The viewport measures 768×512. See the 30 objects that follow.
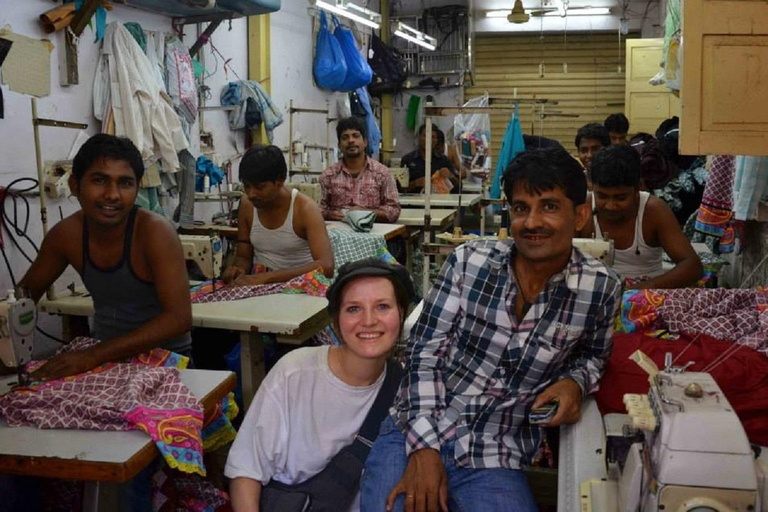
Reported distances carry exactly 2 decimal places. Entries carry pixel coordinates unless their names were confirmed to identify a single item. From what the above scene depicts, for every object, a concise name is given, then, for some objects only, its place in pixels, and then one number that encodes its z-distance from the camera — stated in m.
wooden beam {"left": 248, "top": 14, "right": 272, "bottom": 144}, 6.40
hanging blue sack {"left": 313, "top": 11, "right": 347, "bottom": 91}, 7.82
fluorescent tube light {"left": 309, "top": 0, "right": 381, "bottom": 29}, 6.19
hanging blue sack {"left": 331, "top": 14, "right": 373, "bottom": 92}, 8.02
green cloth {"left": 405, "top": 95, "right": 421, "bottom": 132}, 10.04
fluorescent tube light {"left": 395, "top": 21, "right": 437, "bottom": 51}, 8.39
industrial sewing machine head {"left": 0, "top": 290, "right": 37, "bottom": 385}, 1.94
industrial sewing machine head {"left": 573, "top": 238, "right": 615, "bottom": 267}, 2.61
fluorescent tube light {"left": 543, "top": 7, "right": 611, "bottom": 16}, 9.52
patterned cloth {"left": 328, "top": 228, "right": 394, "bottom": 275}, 4.02
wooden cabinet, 1.79
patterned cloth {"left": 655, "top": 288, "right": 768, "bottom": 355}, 1.99
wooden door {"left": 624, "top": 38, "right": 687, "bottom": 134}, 7.26
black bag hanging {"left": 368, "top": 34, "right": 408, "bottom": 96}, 9.48
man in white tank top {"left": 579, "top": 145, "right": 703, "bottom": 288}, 2.89
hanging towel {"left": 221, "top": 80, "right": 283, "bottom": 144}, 5.82
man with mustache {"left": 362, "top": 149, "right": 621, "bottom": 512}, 1.73
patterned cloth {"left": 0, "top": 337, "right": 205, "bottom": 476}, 1.72
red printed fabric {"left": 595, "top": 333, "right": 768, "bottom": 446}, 1.58
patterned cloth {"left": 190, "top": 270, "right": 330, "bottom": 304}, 3.14
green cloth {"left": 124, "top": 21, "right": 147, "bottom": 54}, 4.39
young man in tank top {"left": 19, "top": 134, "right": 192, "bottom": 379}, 2.31
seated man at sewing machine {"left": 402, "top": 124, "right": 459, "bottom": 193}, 8.13
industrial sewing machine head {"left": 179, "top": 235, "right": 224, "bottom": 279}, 3.13
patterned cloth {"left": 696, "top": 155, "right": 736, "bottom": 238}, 3.20
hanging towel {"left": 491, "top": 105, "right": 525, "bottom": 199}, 6.18
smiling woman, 1.70
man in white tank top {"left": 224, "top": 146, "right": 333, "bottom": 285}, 3.43
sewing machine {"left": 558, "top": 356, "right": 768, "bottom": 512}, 1.04
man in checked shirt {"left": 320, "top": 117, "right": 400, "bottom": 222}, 5.58
